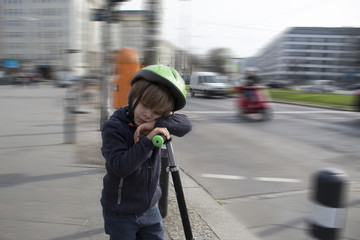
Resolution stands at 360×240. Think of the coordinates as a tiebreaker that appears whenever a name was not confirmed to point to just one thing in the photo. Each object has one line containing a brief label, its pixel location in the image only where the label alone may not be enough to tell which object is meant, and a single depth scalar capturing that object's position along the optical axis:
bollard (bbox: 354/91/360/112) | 11.03
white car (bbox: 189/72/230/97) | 20.75
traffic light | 6.21
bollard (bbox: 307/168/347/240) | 1.34
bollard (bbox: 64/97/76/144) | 6.03
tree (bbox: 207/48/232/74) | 78.38
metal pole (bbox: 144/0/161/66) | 3.46
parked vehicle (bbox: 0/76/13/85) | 36.09
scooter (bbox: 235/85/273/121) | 10.69
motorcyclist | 10.66
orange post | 9.14
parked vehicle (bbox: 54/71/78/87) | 34.56
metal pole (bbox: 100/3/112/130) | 6.26
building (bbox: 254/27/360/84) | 102.19
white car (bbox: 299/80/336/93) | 38.97
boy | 1.51
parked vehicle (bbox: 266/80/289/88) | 51.56
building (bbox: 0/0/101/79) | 57.76
